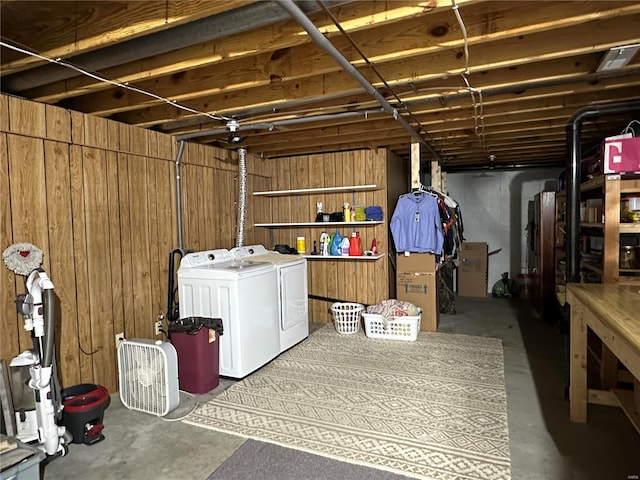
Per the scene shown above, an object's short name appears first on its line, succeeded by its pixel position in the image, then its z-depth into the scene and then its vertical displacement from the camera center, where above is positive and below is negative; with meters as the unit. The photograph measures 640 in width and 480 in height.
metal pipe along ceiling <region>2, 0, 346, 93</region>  1.64 +0.91
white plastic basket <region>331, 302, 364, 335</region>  4.60 -1.14
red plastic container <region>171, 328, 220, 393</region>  3.04 -1.05
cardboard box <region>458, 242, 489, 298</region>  6.66 -0.83
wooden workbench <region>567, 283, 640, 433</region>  1.65 -0.57
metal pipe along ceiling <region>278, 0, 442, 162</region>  1.45 +0.81
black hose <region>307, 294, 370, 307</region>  5.05 -0.99
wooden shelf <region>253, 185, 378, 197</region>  4.61 +0.43
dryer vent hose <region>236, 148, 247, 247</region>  4.21 +0.36
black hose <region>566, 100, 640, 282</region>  2.75 +0.38
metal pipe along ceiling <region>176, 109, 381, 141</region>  3.09 +0.88
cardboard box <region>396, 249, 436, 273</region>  4.52 -0.47
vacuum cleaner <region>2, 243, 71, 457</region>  2.22 -0.82
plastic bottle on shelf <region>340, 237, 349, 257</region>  4.81 -0.30
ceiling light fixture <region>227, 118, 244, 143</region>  3.23 +0.85
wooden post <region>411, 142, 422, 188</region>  4.39 +0.68
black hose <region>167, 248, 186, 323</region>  3.54 -0.61
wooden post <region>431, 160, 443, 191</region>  5.51 +0.69
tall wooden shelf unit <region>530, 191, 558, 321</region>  5.00 -0.44
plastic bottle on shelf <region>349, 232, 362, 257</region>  4.76 -0.27
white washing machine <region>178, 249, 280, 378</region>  3.22 -0.67
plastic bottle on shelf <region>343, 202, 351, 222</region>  4.80 +0.14
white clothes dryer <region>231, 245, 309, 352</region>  3.89 -0.69
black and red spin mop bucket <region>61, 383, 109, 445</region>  2.41 -1.19
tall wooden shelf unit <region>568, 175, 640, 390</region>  2.64 -0.12
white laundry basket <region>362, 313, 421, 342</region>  4.21 -1.16
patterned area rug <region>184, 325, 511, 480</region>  2.21 -1.32
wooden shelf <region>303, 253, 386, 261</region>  4.60 -0.40
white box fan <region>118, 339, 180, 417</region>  2.74 -1.08
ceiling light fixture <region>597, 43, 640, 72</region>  2.04 +0.90
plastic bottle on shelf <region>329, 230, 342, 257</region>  4.84 -0.26
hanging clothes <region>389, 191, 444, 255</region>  4.41 -0.02
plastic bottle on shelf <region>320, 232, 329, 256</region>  4.92 -0.24
